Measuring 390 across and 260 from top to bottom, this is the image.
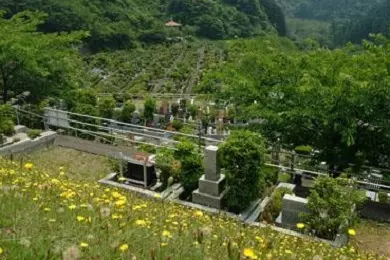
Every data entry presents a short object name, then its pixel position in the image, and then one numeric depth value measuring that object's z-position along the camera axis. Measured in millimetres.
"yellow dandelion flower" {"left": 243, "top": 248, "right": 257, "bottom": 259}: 3072
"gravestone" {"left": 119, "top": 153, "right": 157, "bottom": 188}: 10133
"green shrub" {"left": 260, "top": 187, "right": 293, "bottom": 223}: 9006
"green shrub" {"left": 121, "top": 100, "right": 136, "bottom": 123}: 25453
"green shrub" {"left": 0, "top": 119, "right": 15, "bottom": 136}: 12677
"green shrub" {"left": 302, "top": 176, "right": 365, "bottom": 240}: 7926
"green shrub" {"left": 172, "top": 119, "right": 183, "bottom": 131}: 24256
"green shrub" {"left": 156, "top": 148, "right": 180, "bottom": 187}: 10031
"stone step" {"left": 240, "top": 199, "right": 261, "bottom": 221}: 8898
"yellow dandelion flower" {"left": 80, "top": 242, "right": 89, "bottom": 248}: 3084
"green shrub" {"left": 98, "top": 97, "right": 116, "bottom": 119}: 24300
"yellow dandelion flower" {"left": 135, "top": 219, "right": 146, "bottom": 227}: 3995
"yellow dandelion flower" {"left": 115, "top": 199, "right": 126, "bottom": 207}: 4488
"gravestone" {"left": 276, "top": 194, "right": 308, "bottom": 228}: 8328
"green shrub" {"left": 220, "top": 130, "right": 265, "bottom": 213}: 8789
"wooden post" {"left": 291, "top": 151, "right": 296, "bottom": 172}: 10910
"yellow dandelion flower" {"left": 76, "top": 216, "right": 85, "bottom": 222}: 3840
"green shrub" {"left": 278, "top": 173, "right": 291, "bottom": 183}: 10938
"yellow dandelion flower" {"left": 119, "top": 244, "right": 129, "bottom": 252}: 3157
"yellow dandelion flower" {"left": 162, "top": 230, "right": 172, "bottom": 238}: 3730
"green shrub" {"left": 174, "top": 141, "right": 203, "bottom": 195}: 9805
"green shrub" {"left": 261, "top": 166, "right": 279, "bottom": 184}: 10453
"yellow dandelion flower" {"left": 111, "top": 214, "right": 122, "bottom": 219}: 4027
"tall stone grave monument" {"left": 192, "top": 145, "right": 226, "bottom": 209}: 9219
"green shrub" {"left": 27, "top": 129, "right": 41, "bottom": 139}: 12863
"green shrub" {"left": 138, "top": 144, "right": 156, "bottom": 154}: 12836
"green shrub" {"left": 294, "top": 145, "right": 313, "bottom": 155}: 10820
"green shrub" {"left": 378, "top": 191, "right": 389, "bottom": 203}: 9586
